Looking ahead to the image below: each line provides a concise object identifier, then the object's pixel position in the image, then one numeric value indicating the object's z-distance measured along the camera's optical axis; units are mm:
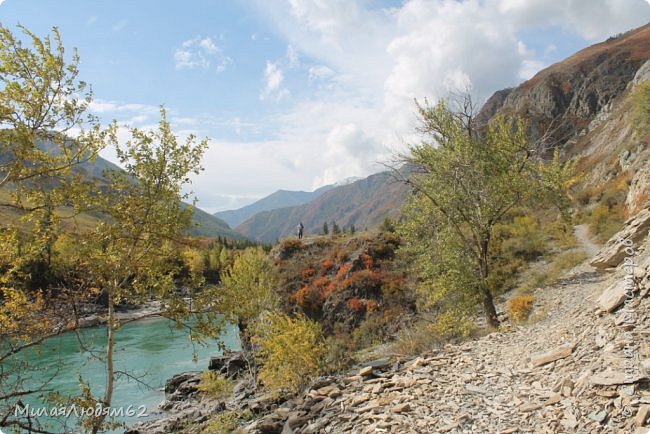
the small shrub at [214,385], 20469
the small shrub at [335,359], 16047
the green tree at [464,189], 15766
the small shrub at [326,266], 31717
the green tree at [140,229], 8594
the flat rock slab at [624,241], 13523
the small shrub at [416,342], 14625
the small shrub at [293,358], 15188
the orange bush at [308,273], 31797
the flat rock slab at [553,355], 8691
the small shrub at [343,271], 30334
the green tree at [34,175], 6566
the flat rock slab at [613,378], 6367
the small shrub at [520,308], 14914
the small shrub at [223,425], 14367
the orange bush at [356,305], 27422
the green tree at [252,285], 23791
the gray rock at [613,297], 9086
